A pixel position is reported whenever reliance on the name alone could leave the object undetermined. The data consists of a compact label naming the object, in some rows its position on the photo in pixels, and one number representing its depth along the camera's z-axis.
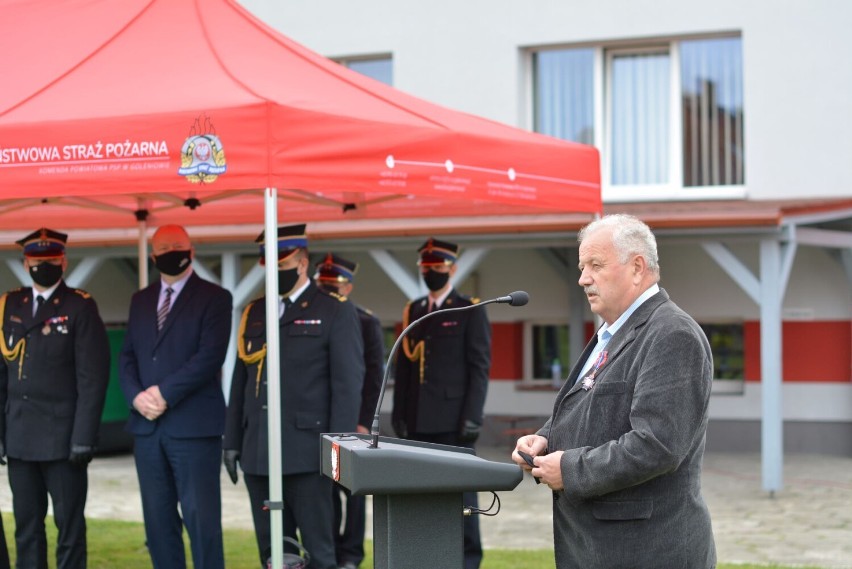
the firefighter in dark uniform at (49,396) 9.88
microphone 5.55
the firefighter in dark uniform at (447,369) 11.12
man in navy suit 9.53
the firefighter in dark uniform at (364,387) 11.87
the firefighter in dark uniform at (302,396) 9.44
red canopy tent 8.04
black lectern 5.18
